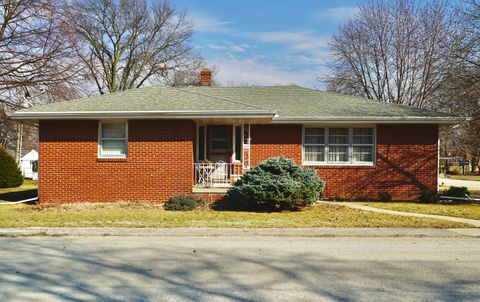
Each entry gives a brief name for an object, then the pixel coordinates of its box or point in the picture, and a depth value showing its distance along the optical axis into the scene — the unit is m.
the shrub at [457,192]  17.21
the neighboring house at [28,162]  52.97
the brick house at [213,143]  15.35
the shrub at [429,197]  16.50
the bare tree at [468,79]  17.53
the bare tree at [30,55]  21.64
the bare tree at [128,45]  42.25
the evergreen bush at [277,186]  13.42
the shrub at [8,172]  24.94
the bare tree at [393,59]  30.02
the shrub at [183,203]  14.08
